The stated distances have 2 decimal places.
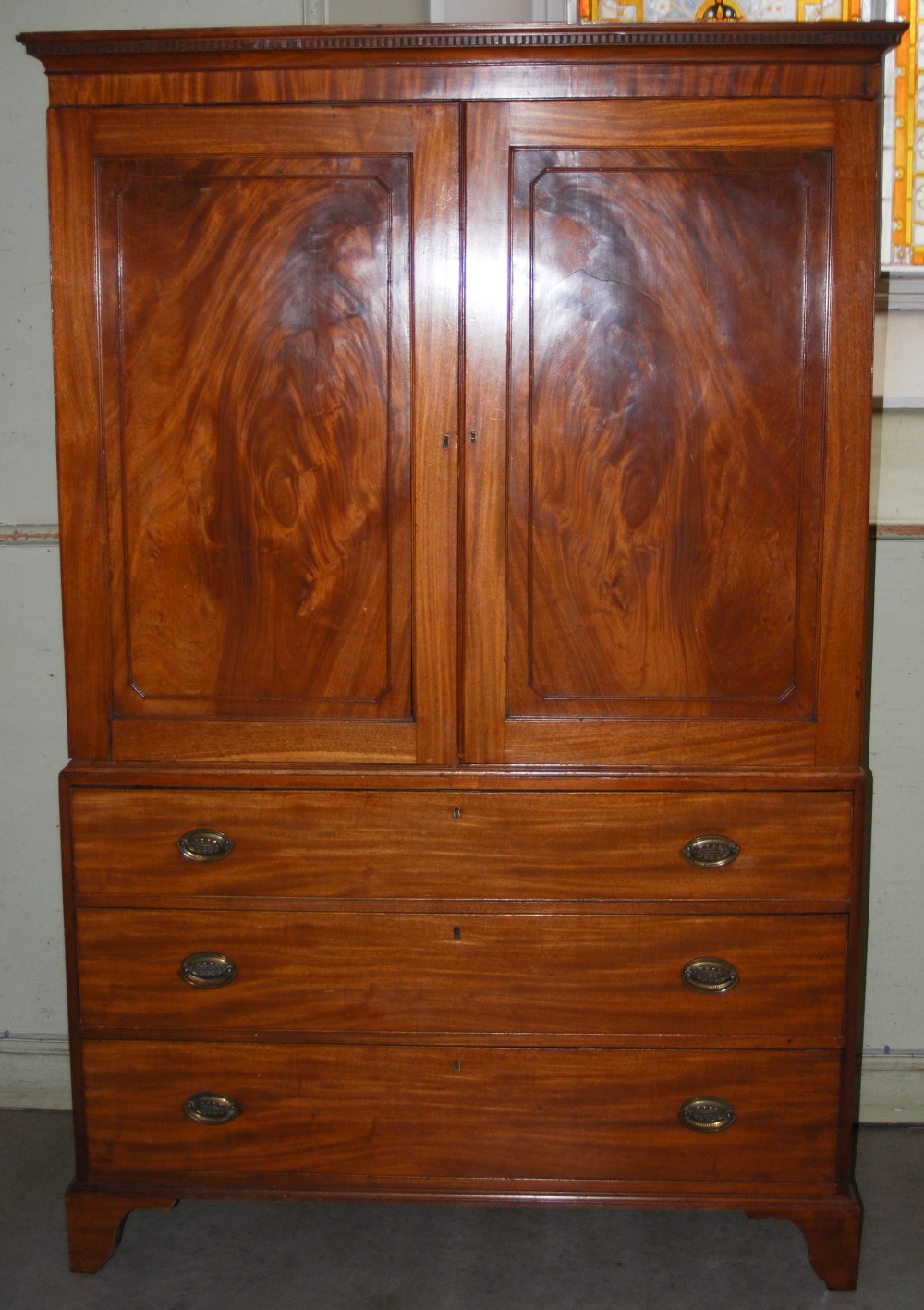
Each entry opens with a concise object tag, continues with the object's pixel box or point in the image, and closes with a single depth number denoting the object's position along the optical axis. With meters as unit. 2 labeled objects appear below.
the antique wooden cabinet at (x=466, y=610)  1.94
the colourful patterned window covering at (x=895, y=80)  2.61
